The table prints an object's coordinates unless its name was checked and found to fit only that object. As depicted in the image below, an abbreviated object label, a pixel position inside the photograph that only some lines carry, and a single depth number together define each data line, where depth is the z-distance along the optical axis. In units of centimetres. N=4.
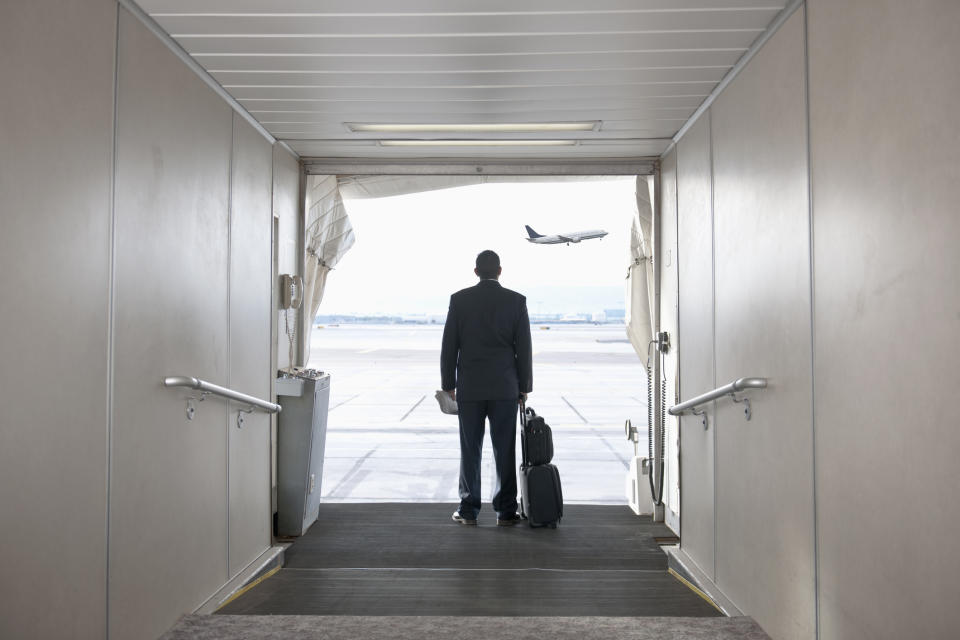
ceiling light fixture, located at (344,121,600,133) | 424
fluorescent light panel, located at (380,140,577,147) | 459
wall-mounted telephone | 451
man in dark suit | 460
